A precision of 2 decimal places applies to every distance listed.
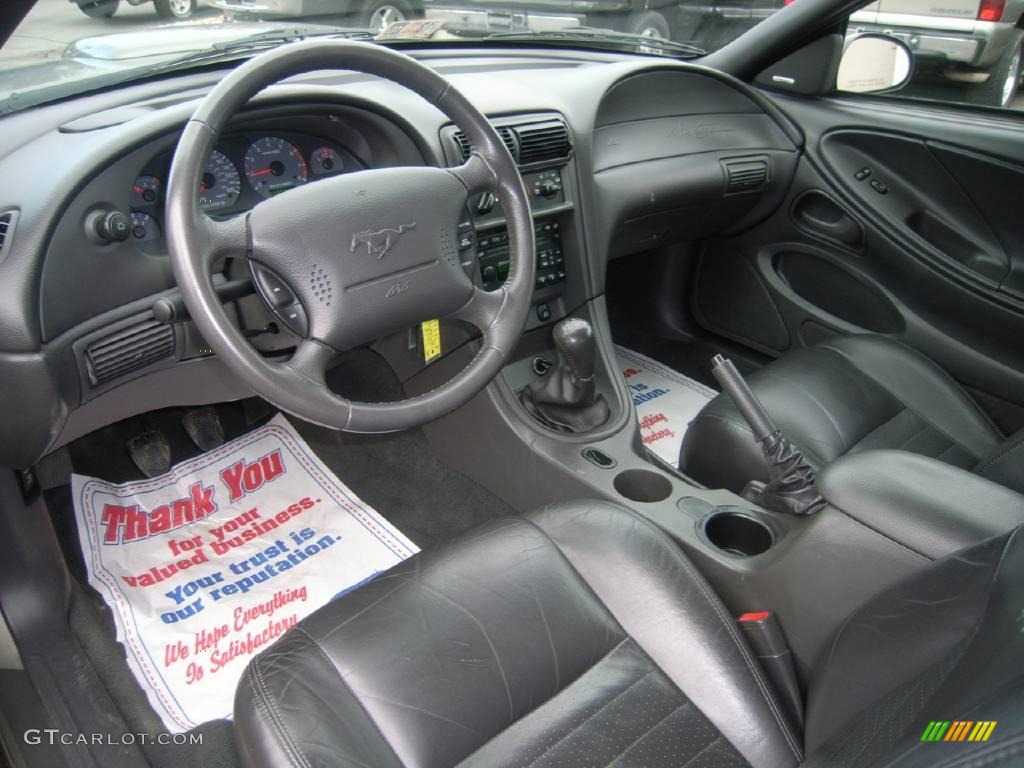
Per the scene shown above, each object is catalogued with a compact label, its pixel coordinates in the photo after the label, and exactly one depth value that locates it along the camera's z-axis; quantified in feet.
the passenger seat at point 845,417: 5.27
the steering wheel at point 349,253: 3.36
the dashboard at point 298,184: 3.77
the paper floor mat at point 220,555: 5.21
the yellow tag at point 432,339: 5.54
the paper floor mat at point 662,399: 7.38
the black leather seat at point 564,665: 2.59
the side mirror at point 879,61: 7.22
